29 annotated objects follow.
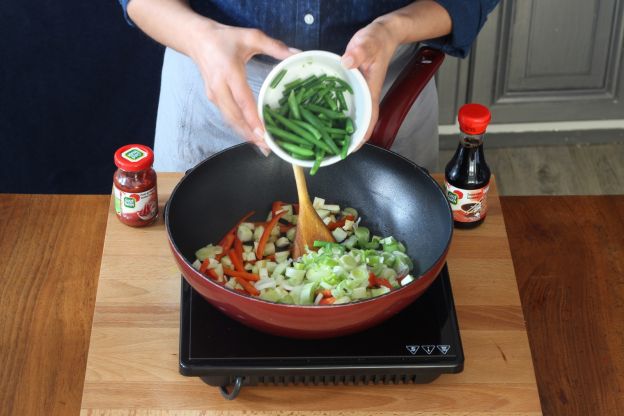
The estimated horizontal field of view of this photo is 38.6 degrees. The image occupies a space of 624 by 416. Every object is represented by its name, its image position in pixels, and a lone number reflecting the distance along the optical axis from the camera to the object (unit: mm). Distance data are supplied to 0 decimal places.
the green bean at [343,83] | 1300
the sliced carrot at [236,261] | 1394
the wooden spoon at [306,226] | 1419
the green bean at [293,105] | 1275
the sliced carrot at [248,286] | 1342
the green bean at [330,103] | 1301
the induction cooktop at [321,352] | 1247
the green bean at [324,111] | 1301
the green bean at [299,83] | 1279
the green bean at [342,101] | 1312
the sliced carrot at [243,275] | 1376
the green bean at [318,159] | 1282
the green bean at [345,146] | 1285
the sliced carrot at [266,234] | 1434
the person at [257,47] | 1320
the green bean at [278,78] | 1258
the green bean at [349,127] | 1314
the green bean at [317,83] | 1277
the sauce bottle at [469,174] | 1460
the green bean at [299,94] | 1275
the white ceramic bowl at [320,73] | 1254
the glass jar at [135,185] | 1496
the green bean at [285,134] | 1276
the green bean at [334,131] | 1300
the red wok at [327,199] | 1242
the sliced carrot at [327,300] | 1284
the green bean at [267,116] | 1280
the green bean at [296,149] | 1274
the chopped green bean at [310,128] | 1278
